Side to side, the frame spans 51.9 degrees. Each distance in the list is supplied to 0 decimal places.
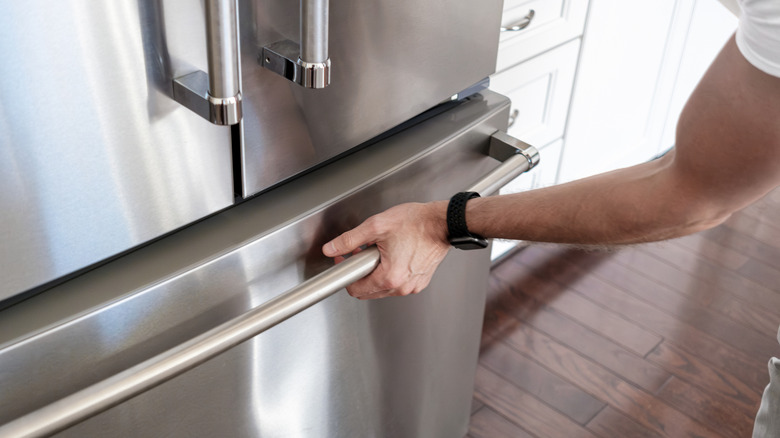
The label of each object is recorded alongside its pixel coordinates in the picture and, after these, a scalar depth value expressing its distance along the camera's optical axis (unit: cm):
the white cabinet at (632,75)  156
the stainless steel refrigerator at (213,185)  50
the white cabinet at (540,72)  129
